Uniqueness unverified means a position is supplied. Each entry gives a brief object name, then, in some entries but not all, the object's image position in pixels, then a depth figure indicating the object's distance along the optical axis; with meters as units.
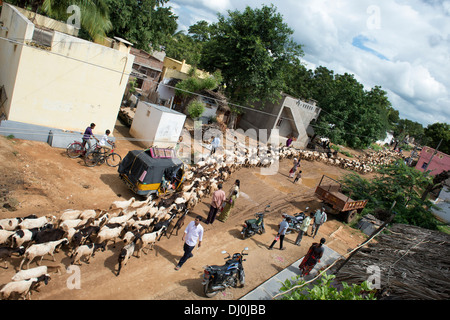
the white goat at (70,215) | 7.52
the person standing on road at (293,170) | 18.62
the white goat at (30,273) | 5.29
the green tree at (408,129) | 64.96
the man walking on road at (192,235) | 7.00
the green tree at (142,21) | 28.57
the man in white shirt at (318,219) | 11.09
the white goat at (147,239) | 7.39
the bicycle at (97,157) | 11.97
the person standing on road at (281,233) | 9.32
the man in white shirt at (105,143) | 12.19
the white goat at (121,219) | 7.77
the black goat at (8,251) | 5.79
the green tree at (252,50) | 23.66
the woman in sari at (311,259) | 7.99
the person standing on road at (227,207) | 10.39
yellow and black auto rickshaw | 10.18
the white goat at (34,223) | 6.65
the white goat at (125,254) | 6.55
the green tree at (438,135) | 41.46
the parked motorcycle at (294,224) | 11.28
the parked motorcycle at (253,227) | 9.80
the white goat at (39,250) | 6.02
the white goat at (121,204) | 9.07
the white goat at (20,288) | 4.99
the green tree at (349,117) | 29.77
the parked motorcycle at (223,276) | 6.42
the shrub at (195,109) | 23.06
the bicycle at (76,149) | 12.04
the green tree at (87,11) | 13.61
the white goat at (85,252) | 6.45
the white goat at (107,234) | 7.25
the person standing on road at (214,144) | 17.20
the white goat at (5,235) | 6.11
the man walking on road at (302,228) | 10.14
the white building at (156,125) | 15.95
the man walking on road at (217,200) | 9.62
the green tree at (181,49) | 43.93
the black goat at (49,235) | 6.41
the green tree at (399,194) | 15.26
